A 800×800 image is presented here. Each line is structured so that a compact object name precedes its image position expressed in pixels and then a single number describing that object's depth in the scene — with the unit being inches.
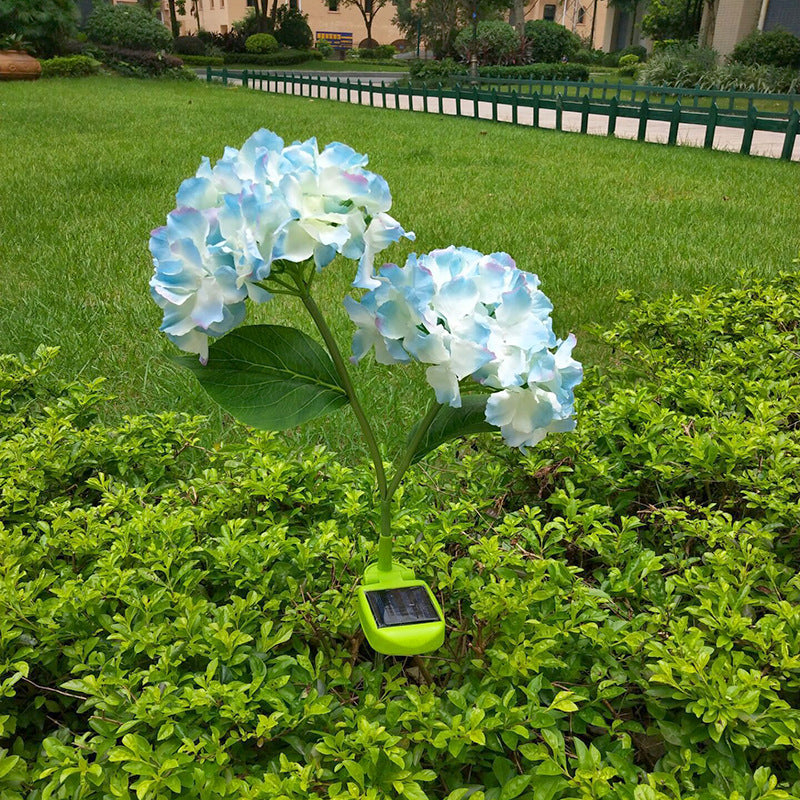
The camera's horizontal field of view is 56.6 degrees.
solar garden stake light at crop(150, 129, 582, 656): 43.3
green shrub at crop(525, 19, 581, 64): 1331.2
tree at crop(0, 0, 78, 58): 830.5
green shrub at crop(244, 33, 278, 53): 1544.0
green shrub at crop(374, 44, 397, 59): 1972.2
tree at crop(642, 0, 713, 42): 1275.8
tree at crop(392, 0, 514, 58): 1242.0
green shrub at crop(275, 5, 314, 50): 1686.8
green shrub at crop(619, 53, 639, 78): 1248.2
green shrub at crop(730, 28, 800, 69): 874.8
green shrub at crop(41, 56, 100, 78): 790.5
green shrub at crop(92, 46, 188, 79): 882.1
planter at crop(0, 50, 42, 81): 722.8
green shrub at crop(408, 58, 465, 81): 1027.3
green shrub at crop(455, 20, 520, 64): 1145.4
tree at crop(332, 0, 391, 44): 2006.4
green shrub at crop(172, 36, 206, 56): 1437.0
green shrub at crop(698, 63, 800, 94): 808.9
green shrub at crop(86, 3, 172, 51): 968.3
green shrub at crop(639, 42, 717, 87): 884.0
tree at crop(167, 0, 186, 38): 1525.0
